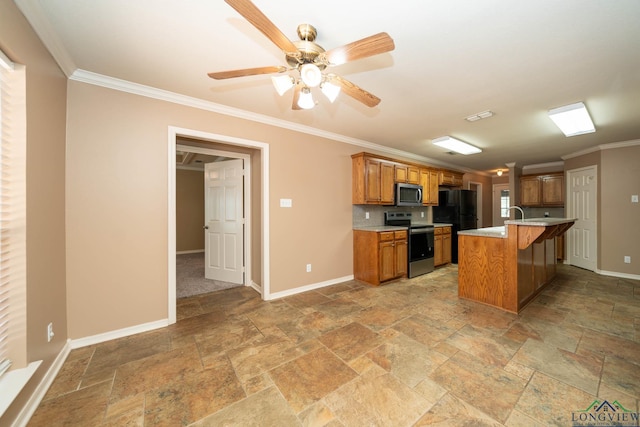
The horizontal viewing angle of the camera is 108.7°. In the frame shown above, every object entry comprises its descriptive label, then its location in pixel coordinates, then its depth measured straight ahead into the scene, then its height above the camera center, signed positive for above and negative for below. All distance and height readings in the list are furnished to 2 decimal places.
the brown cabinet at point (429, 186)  4.93 +0.58
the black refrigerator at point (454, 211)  5.40 +0.02
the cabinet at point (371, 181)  3.96 +0.56
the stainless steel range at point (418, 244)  4.21 -0.62
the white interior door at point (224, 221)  3.84 -0.15
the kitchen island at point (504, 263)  2.74 -0.68
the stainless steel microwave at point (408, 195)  4.38 +0.35
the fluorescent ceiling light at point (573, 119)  2.77 +1.24
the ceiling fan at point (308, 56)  1.14 +0.92
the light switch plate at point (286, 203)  3.32 +0.14
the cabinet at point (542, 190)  5.69 +0.57
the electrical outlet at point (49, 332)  1.73 -0.91
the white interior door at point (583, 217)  4.66 -0.11
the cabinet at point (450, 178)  5.41 +0.82
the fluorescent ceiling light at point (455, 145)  4.04 +1.26
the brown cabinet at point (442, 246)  4.77 -0.73
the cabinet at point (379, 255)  3.75 -0.74
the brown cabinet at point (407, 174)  4.42 +0.77
